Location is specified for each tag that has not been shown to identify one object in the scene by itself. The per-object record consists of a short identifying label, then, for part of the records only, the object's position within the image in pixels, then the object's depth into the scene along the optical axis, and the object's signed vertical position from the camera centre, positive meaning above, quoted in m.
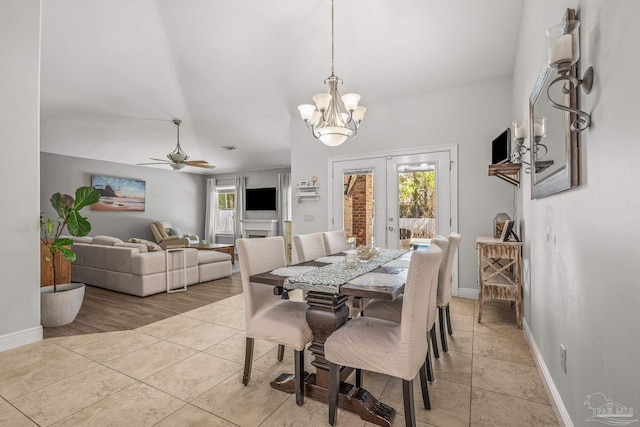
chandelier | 2.57 +0.92
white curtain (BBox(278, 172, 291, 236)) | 8.90 +0.50
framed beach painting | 7.47 +0.61
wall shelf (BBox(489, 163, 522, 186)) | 3.10 +0.48
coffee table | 6.70 -0.72
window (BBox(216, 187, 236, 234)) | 9.87 +0.19
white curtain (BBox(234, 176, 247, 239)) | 9.49 +0.54
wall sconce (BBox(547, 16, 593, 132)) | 1.23 +0.67
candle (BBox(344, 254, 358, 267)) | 2.17 -0.32
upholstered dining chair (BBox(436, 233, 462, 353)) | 2.30 -0.52
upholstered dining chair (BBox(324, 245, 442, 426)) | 1.43 -0.63
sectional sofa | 4.28 -0.77
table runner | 1.66 -0.36
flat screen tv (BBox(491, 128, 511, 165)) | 3.17 +0.75
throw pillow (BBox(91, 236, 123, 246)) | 4.86 -0.40
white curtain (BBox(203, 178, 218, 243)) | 10.05 +0.08
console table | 2.92 -0.60
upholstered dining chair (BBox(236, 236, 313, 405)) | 1.79 -0.62
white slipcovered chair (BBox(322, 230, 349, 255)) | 3.15 -0.27
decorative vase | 3.48 -0.07
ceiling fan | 5.36 +1.03
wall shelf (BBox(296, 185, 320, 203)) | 5.07 +0.41
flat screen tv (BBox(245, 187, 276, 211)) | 9.08 +0.53
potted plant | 3.02 -0.77
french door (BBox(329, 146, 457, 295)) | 4.16 +0.29
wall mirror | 1.40 +0.44
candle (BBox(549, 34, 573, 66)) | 1.26 +0.70
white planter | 3.02 -0.91
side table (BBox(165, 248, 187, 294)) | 4.54 -0.82
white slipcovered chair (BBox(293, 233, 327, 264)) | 2.70 -0.28
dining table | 1.62 -0.48
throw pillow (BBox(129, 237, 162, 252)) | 4.67 -0.49
